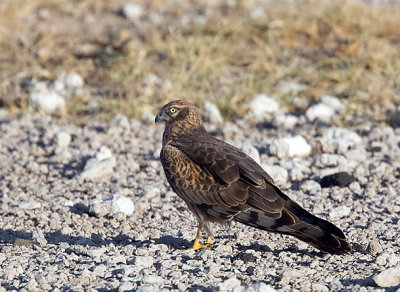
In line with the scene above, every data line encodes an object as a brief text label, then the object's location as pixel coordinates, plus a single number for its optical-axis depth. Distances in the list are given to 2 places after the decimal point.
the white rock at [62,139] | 15.80
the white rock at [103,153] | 14.72
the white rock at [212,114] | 17.08
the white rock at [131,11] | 23.00
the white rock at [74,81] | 18.95
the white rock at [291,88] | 18.20
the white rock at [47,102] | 17.87
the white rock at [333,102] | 17.50
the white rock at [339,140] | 15.11
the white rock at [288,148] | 14.84
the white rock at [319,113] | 17.00
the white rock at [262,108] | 17.27
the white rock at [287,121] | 16.83
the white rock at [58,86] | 18.75
